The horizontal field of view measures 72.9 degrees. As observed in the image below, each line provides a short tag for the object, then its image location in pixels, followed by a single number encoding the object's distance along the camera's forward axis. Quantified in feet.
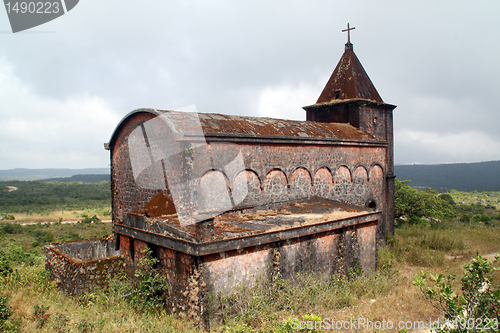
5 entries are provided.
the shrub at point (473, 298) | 17.87
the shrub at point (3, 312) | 22.84
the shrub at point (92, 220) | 108.31
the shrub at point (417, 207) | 77.30
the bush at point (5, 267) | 34.88
